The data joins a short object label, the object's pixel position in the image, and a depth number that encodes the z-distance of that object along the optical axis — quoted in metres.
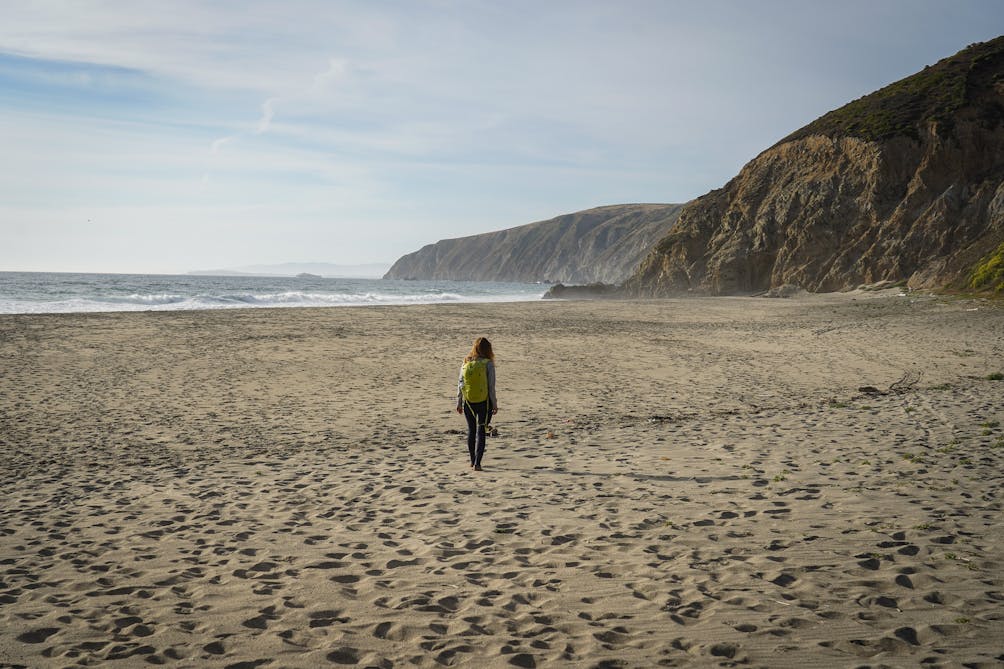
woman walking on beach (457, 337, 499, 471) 8.66
